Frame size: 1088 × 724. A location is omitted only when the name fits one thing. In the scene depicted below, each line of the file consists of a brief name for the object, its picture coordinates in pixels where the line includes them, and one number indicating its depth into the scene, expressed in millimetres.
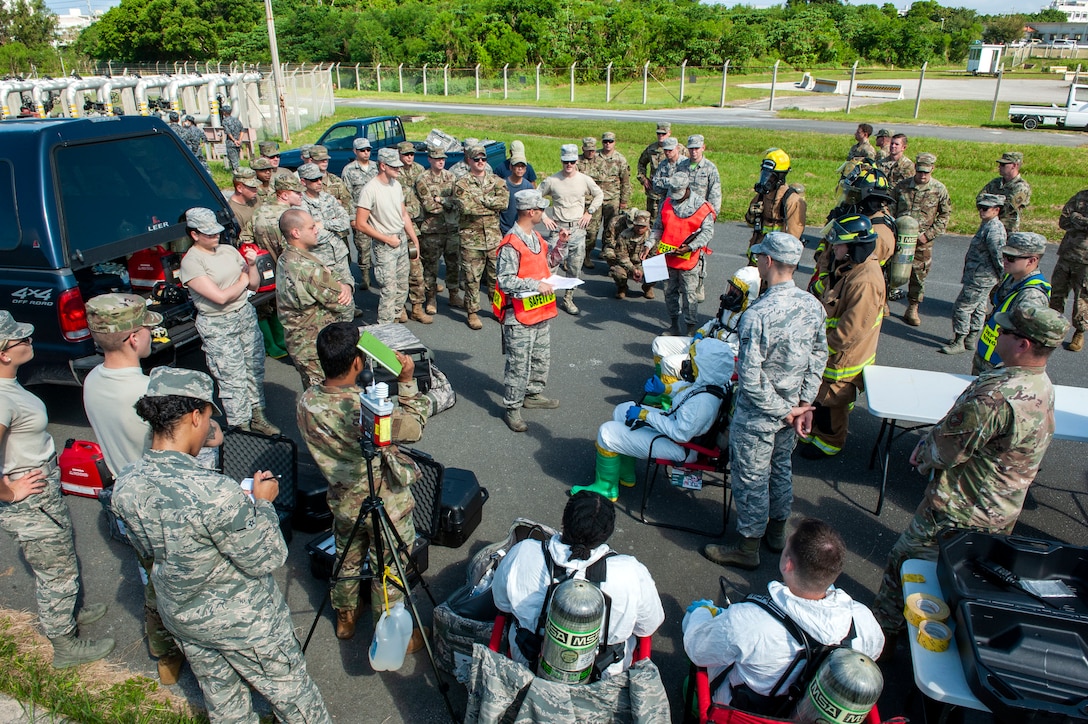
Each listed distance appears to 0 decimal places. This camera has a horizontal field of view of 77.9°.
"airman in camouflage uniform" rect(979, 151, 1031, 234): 8461
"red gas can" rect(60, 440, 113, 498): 4543
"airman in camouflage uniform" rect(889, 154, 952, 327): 9062
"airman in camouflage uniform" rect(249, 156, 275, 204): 8695
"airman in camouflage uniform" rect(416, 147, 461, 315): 9273
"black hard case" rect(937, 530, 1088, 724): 2625
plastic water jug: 3400
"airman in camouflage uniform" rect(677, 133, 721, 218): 9133
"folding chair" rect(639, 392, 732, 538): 4862
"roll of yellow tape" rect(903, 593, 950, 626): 3127
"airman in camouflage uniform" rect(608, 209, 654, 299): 9539
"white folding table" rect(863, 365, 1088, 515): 4863
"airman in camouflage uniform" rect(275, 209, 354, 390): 5551
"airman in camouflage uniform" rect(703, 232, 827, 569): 4301
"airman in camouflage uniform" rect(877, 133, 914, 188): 10828
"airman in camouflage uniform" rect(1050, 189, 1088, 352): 7836
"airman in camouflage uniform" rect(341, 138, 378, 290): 10461
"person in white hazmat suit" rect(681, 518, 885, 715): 2768
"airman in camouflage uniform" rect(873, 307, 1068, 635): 3475
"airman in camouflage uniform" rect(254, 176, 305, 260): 7547
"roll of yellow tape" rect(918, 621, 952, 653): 3002
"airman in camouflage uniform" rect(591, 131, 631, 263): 10789
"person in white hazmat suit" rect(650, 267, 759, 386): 6082
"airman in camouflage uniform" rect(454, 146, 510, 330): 8664
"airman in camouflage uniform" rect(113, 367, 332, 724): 2688
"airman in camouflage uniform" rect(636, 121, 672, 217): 10984
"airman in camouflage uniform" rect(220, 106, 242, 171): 18719
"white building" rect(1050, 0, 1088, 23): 110875
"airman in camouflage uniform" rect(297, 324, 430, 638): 3443
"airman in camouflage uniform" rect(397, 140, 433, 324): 8961
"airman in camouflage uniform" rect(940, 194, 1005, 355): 7488
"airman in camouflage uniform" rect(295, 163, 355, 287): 7793
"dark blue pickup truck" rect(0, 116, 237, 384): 5570
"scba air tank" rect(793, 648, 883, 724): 2230
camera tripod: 3209
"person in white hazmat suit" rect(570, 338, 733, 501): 4797
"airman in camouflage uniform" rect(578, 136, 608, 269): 10688
